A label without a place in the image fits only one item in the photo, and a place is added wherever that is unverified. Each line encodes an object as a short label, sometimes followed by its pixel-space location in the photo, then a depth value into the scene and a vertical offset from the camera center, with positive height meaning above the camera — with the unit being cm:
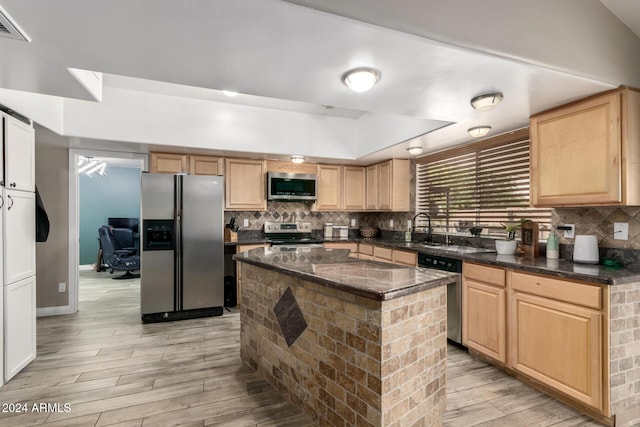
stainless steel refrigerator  384 -42
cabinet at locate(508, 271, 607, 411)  196 -83
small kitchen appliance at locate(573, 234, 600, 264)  240 -27
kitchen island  153 -71
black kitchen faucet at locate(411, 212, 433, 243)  425 -20
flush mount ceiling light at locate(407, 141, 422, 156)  386 +84
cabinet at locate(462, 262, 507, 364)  259 -84
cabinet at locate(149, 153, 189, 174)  413 +68
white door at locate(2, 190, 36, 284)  243 -18
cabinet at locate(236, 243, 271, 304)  434 -77
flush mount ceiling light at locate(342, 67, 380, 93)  188 +83
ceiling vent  138 +87
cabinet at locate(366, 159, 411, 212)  469 +42
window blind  317 +32
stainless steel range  470 -32
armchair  609 -84
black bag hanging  294 -9
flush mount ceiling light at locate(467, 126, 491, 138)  294 +78
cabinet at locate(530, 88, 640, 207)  208 +45
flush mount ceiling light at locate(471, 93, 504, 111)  220 +80
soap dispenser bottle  270 -29
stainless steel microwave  464 +41
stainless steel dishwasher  302 -83
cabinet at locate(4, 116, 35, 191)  243 +47
